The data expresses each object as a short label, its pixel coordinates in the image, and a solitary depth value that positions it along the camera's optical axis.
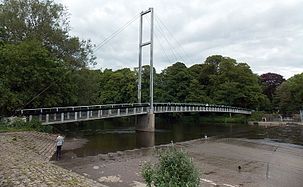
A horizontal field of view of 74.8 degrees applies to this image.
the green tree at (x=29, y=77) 18.04
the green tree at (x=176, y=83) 43.82
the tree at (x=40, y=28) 22.57
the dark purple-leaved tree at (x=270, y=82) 53.03
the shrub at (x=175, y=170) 4.50
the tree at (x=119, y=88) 45.58
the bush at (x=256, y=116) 40.85
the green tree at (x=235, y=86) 42.33
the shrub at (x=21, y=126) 15.42
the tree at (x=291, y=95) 41.87
